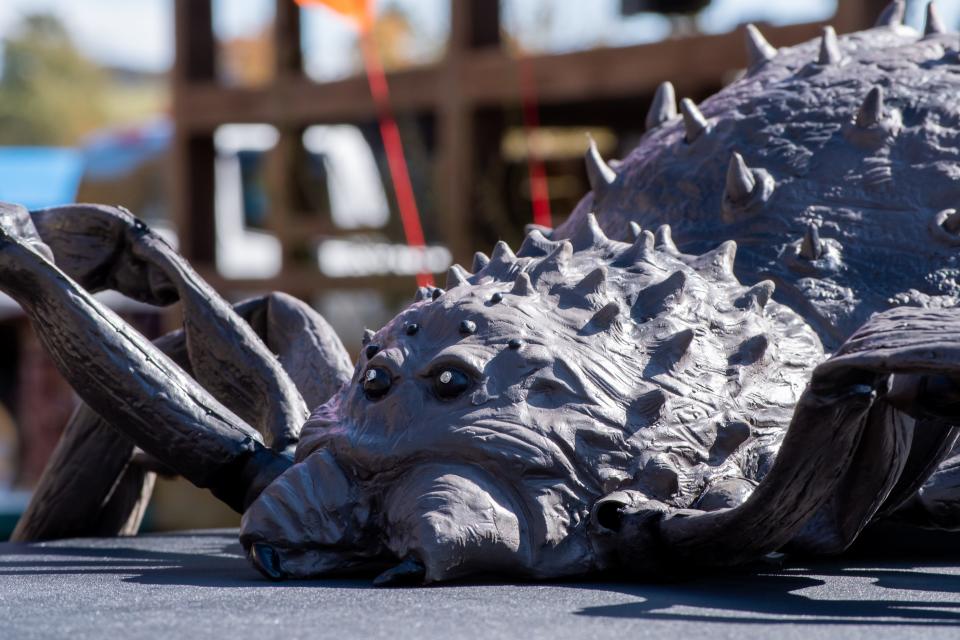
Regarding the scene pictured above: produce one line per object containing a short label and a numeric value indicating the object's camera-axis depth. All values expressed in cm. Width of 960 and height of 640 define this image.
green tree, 6837
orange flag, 1519
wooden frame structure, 1212
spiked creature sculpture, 393
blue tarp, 2073
